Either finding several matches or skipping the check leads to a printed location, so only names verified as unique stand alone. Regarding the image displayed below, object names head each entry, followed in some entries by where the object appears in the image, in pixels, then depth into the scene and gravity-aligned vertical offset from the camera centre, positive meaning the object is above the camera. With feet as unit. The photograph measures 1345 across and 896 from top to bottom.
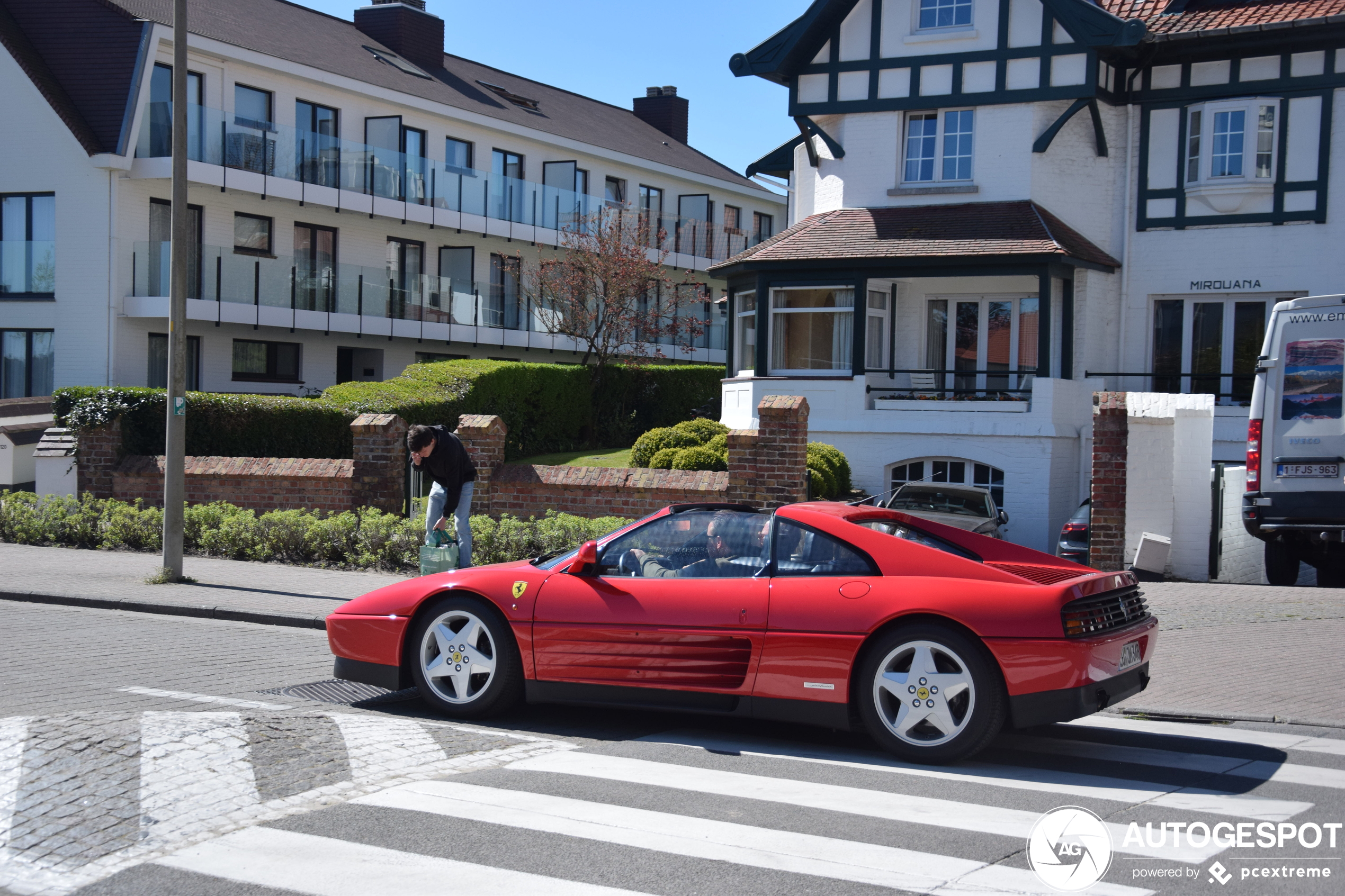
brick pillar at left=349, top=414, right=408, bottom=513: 53.67 -2.52
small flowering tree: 101.14 +10.33
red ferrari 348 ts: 20.72 -3.72
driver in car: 23.00 -2.46
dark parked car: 51.26 -4.65
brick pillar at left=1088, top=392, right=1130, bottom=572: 46.62 -2.29
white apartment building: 88.33 +16.45
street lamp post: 42.52 +2.17
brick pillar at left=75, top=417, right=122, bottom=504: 59.88 -2.75
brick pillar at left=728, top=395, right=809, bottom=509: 46.65 -1.42
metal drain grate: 25.95 -6.00
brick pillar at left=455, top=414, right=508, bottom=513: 52.54 -1.58
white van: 44.32 +0.05
